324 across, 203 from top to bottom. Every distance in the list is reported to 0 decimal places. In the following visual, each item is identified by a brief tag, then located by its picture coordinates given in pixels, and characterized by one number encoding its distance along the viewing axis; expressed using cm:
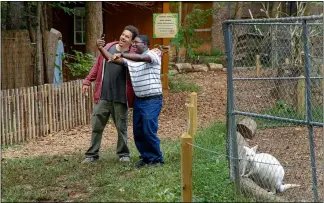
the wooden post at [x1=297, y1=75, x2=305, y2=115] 1045
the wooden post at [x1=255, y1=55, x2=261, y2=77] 1005
